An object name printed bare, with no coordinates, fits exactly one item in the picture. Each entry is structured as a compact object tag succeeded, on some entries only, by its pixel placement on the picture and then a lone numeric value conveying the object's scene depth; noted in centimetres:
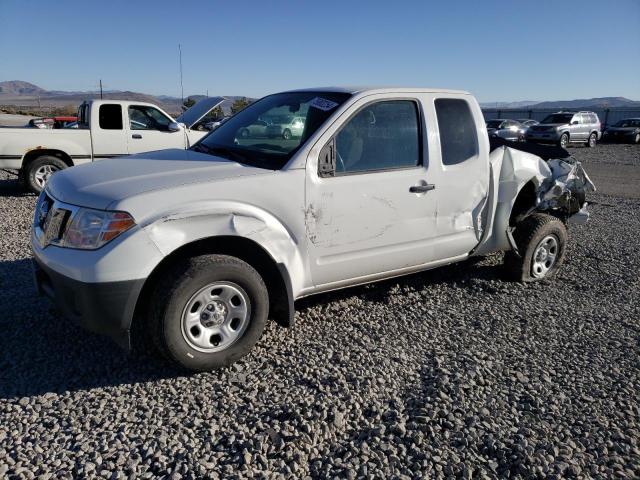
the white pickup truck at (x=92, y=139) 904
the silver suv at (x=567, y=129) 2581
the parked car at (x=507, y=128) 2709
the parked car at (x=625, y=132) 2935
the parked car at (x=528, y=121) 3569
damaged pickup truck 304
